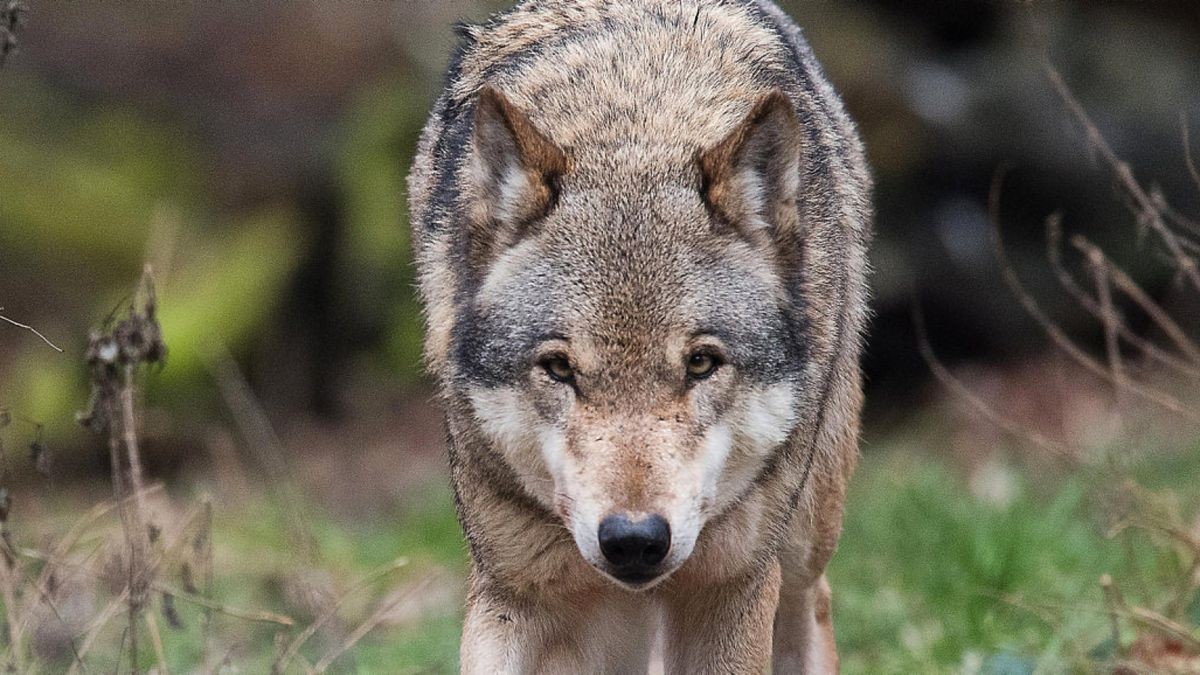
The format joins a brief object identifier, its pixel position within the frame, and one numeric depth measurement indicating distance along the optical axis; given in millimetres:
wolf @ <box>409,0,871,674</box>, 7827
